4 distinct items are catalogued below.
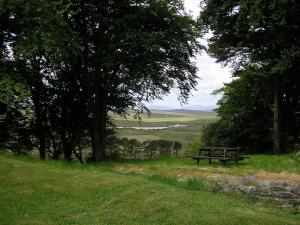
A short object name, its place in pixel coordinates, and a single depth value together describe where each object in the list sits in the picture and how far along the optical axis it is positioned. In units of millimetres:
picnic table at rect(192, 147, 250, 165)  16003
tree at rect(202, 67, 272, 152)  24447
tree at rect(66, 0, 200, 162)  18808
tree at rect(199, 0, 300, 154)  17883
